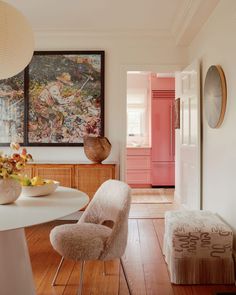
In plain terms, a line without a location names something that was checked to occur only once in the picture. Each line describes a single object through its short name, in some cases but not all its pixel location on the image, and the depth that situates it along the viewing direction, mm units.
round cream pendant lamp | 1752
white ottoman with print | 2295
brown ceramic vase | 3711
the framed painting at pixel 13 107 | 4070
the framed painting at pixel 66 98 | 4051
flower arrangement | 1691
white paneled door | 3336
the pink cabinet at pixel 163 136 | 6422
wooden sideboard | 3660
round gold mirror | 2629
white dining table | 1477
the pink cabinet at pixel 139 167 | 6457
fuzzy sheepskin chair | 1796
